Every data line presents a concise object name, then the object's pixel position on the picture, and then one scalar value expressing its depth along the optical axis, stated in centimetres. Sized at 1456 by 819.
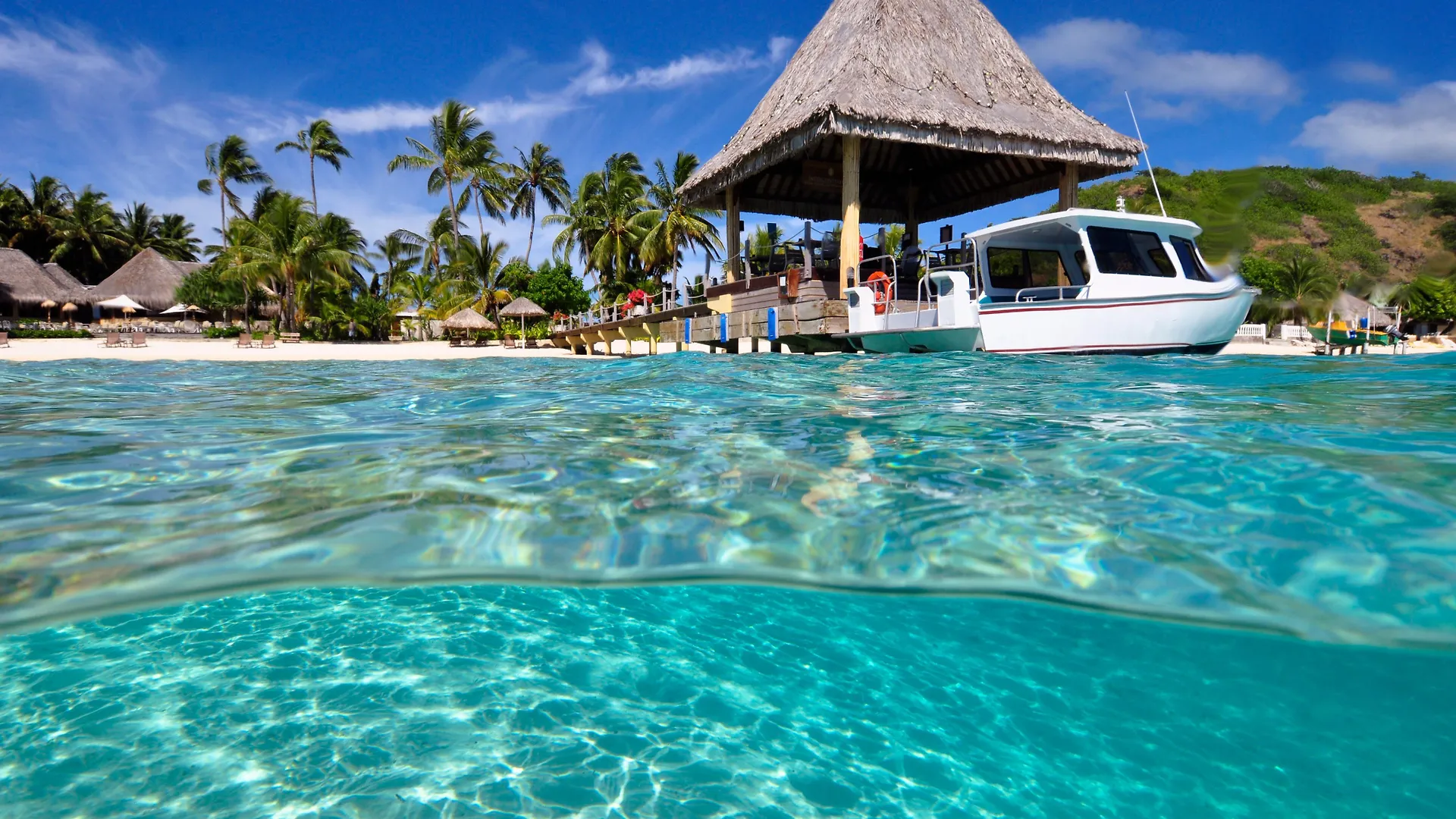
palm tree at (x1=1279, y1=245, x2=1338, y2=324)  4312
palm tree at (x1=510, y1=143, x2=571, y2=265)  3819
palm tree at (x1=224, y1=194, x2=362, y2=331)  3319
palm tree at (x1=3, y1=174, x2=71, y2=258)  4391
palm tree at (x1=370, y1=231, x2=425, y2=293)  4675
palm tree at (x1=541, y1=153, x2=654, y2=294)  3400
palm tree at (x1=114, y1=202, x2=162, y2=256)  4806
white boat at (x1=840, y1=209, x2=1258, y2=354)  870
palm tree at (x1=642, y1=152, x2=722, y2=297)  3191
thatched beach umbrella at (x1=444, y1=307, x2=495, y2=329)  3058
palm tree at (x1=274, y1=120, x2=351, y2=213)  4238
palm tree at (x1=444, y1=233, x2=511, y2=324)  3709
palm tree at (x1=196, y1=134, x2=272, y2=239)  4375
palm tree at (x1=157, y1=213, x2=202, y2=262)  5006
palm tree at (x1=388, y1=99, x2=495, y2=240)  3681
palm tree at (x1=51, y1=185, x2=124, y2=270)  4444
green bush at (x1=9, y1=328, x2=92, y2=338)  2889
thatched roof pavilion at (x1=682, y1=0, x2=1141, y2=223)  1191
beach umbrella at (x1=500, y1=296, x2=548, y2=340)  3206
